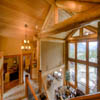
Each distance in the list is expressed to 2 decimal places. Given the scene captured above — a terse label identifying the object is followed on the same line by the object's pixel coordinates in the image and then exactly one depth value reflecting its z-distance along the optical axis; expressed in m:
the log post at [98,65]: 2.06
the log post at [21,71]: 4.70
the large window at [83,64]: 6.00
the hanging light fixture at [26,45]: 3.56
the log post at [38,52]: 5.07
